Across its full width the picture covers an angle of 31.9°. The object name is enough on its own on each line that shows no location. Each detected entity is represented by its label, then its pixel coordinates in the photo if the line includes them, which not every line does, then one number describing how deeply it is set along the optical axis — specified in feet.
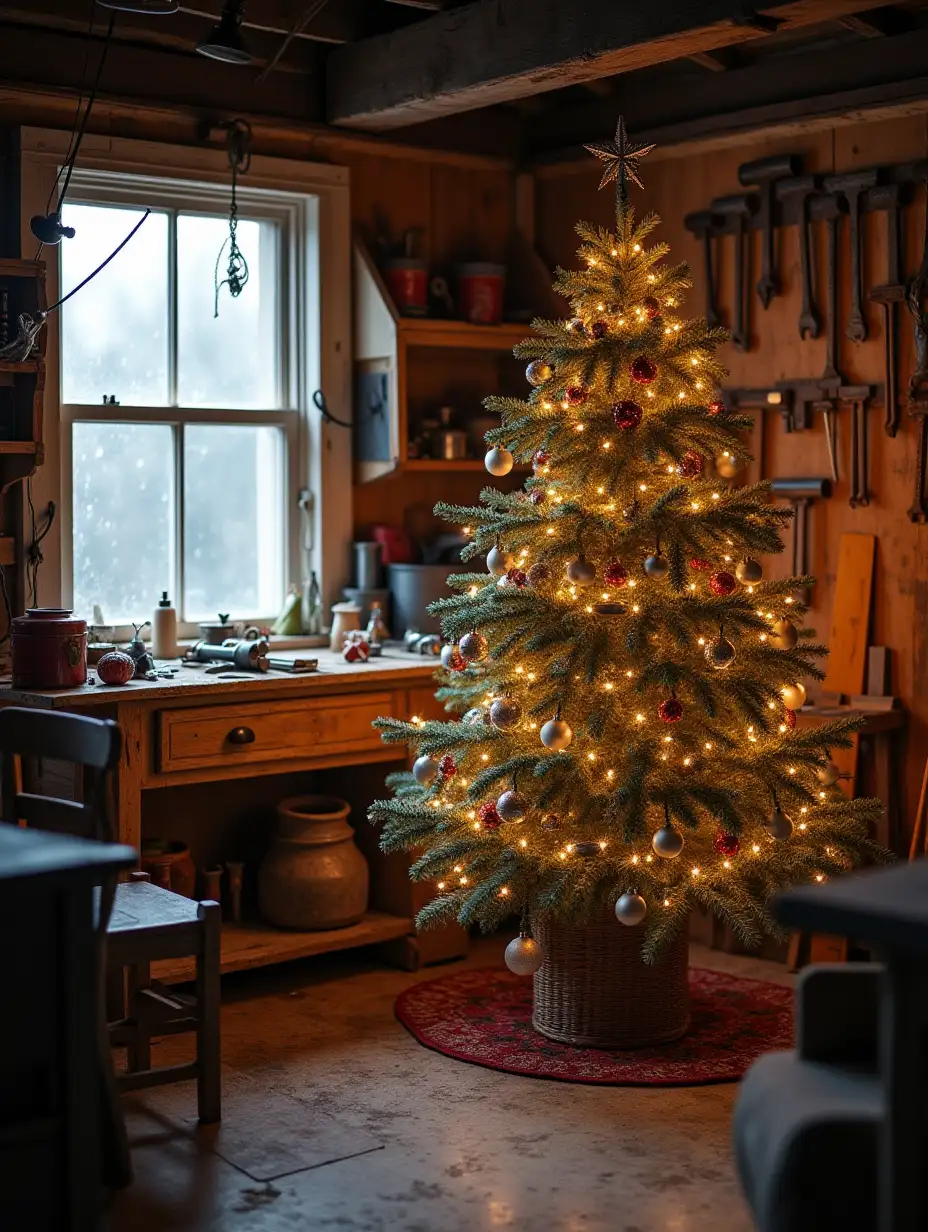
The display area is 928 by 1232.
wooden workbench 13.83
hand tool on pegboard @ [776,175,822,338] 15.80
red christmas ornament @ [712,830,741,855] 12.60
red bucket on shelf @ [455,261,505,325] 17.51
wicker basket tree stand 13.34
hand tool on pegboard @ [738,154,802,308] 16.05
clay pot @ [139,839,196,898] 14.64
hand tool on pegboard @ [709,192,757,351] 16.39
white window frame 16.03
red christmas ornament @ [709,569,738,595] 12.81
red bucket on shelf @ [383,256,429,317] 17.07
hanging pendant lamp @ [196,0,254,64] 13.69
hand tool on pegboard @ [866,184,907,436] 14.98
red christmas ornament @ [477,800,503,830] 13.03
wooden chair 10.26
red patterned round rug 12.87
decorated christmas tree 12.73
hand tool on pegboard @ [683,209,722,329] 16.71
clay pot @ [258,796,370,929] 15.35
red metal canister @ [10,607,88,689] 13.65
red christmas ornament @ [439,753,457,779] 13.55
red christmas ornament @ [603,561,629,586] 12.80
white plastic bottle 15.56
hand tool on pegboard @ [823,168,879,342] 15.34
